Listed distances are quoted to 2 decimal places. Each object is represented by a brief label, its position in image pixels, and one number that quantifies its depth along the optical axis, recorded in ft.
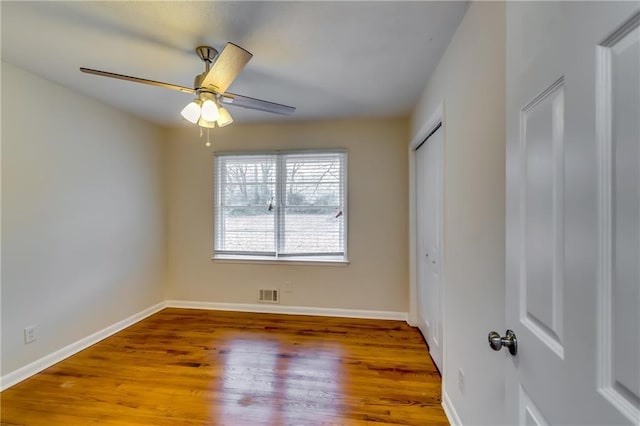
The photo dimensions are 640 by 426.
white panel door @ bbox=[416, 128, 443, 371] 7.41
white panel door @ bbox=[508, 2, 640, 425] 1.36
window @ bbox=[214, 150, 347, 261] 11.03
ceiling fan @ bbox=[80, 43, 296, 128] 5.14
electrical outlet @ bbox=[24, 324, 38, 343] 7.01
